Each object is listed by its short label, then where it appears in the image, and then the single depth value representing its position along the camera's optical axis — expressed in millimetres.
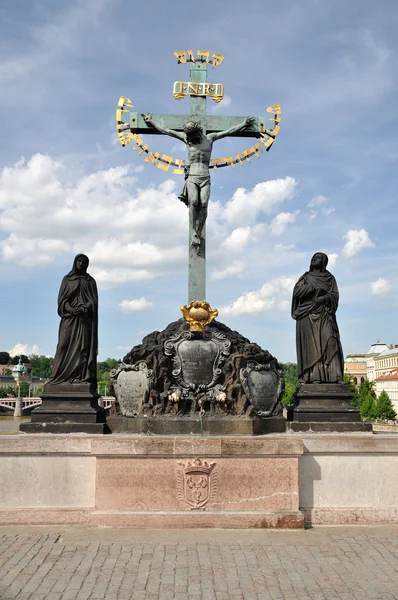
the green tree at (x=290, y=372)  96550
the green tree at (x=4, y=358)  146350
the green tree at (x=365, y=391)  68188
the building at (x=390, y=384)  83000
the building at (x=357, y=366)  107500
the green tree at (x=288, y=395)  54406
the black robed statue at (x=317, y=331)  9250
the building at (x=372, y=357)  100938
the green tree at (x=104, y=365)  111062
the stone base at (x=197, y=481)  7543
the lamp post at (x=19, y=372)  97950
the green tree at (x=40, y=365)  137850
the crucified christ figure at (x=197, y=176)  10641
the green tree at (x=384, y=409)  62781
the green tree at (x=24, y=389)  101938
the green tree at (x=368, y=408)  63816
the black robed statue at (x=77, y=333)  8977
